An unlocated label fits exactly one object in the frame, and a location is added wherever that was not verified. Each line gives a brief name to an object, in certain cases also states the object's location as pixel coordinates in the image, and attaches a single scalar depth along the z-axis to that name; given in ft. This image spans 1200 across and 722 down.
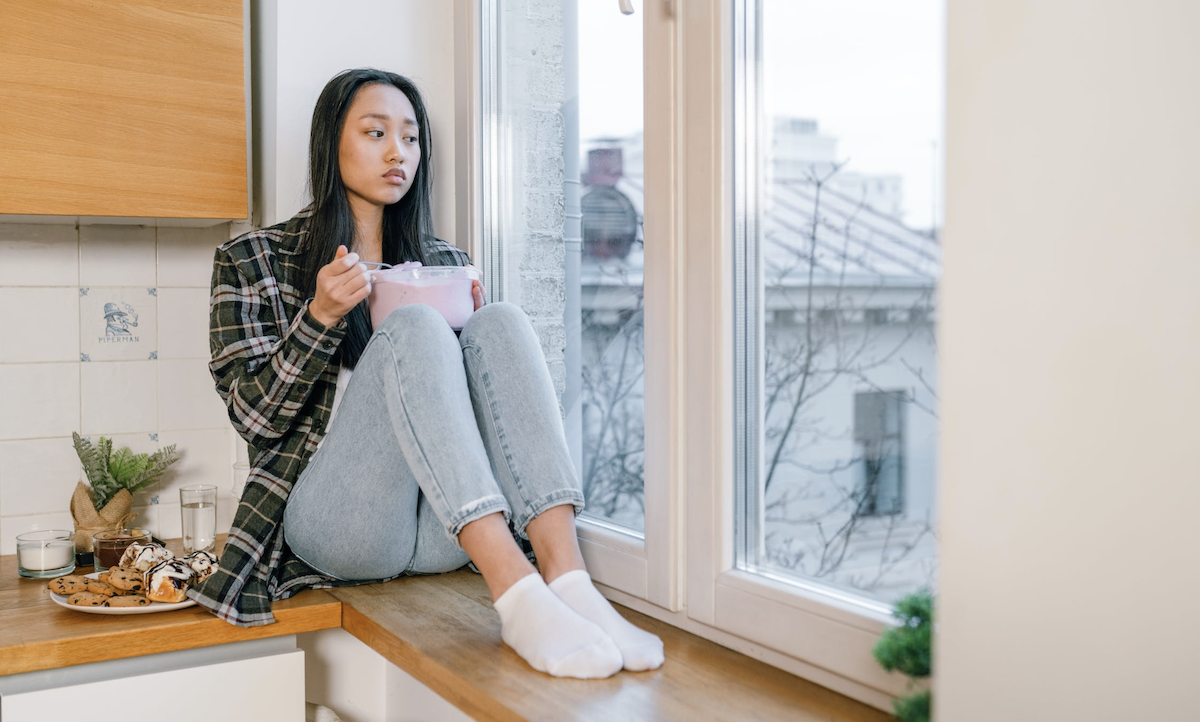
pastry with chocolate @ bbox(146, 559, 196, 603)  4.72
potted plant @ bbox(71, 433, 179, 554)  6.02
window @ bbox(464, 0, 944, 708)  3.32
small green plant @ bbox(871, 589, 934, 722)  2.93
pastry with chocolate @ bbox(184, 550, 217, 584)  4.90
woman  3.96
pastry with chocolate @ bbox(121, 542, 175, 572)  4.92
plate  4.58
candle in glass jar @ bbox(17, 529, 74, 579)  5.44
